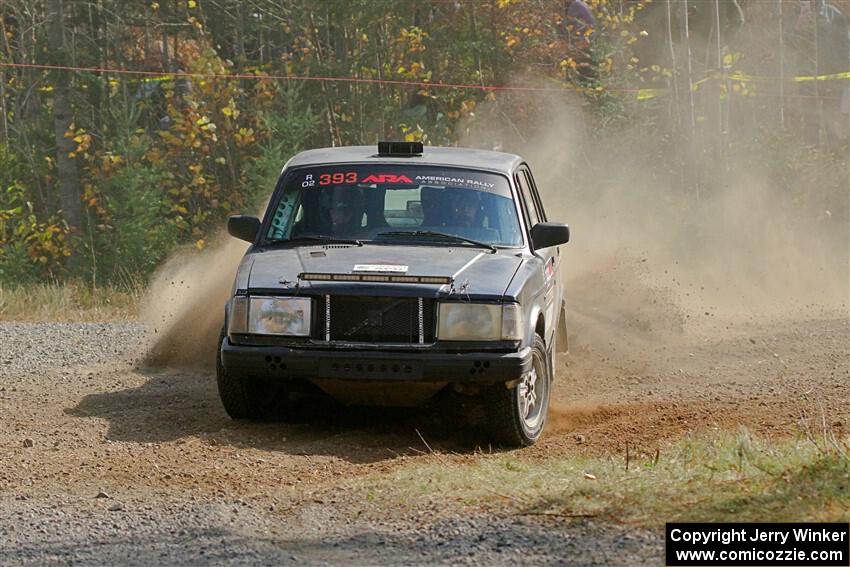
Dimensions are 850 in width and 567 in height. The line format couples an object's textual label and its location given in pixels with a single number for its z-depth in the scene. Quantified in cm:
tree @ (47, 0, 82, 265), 4622
